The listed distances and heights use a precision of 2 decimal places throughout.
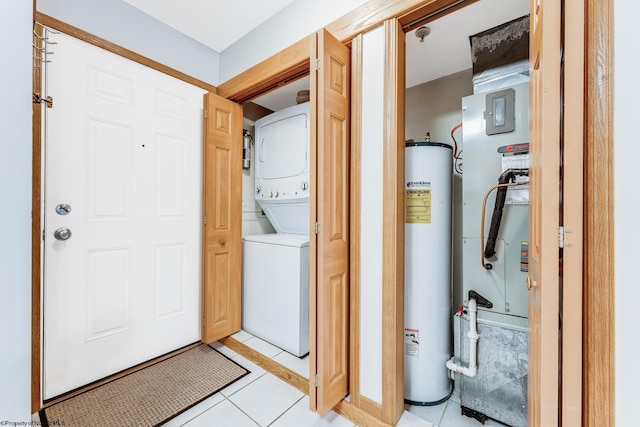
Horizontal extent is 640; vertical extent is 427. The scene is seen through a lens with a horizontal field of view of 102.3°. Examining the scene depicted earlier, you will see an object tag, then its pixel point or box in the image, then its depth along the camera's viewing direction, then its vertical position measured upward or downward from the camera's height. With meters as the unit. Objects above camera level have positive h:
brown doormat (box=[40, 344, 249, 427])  1.34 -1.07
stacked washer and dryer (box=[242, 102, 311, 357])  1.95 -0.24
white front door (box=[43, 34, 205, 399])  1.49 -0.01
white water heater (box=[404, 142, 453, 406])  1.51 -0.35
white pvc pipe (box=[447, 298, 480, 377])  1.41 -0.71
